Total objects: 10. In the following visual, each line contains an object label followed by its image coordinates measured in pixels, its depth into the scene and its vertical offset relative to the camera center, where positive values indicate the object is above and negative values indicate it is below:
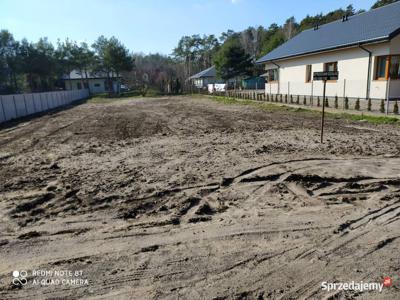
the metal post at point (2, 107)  19.12 -0.93
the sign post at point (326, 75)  9.02 +0.22
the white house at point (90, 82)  62.67 +1.75
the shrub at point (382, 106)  15.08 -1.20
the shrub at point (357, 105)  16.34 -1.22
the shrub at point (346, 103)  17.33 -1.16
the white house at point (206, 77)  61.28 +1.91
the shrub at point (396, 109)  14.23 -1.29
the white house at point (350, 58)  16.86 +1.67
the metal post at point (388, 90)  16.39 -0.48
